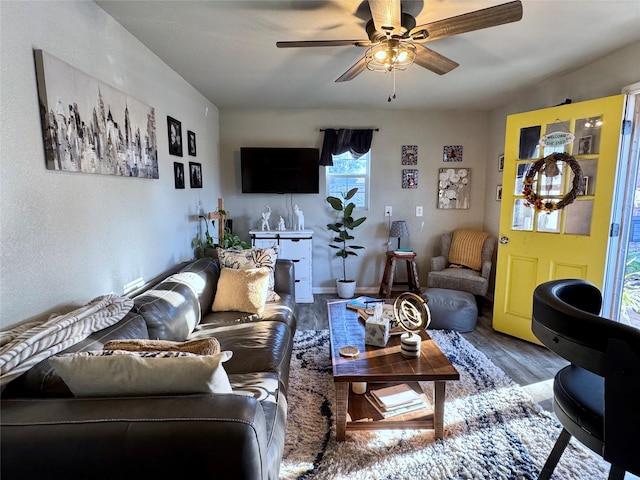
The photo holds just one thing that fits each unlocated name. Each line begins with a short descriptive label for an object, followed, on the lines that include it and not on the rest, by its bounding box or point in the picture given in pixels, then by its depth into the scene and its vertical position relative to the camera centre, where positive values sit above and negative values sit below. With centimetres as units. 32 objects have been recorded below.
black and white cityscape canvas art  154 +39
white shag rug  162 -128
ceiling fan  158 +85
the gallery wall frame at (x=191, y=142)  332 +52
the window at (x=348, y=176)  450 +26
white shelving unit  411 -57
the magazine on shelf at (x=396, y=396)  188 -112
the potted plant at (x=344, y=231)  424 -45
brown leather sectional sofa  86 -61
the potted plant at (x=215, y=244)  350 -50
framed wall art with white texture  451 +12
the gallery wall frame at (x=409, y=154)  447 +54
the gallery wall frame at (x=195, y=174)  338 +22
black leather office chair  82 -44
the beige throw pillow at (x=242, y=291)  252 -71
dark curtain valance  431 +67
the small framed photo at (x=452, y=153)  448 +56
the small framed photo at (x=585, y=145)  267 +40
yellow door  257 -6
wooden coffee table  168 -87
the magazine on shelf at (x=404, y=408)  184 -116
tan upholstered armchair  380 -80
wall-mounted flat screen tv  429 +33
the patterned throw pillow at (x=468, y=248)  412 -63
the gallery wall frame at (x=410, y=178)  451 +23
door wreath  269 +11
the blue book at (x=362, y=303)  260 -83
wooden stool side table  419 -95
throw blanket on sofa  112 -52
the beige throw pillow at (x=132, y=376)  103 -54
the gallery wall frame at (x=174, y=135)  287 +52
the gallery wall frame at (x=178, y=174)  299 +19
